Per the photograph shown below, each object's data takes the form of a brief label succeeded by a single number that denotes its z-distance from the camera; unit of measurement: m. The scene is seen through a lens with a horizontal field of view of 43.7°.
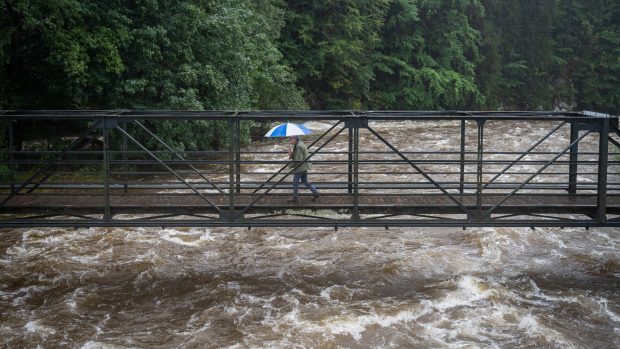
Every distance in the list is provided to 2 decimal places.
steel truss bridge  14.08
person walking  15.16
